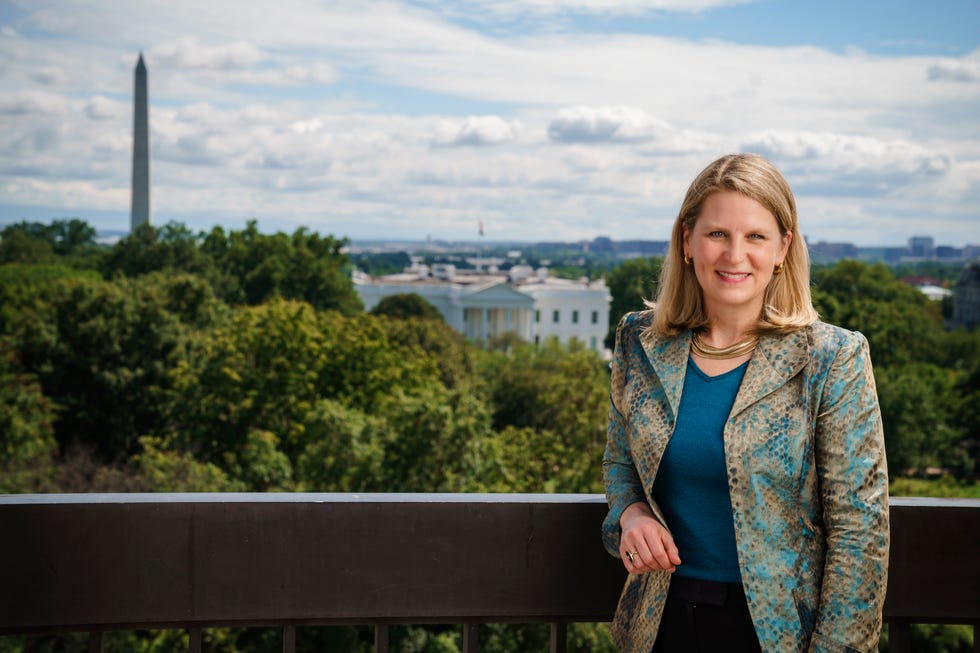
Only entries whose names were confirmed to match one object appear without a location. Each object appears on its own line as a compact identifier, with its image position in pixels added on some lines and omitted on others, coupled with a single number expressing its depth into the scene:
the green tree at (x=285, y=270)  64.56
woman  2.10
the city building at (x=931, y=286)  110.69
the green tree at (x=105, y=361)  38.66
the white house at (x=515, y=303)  103.06
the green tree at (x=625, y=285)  93.86
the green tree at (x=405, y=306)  74.81
